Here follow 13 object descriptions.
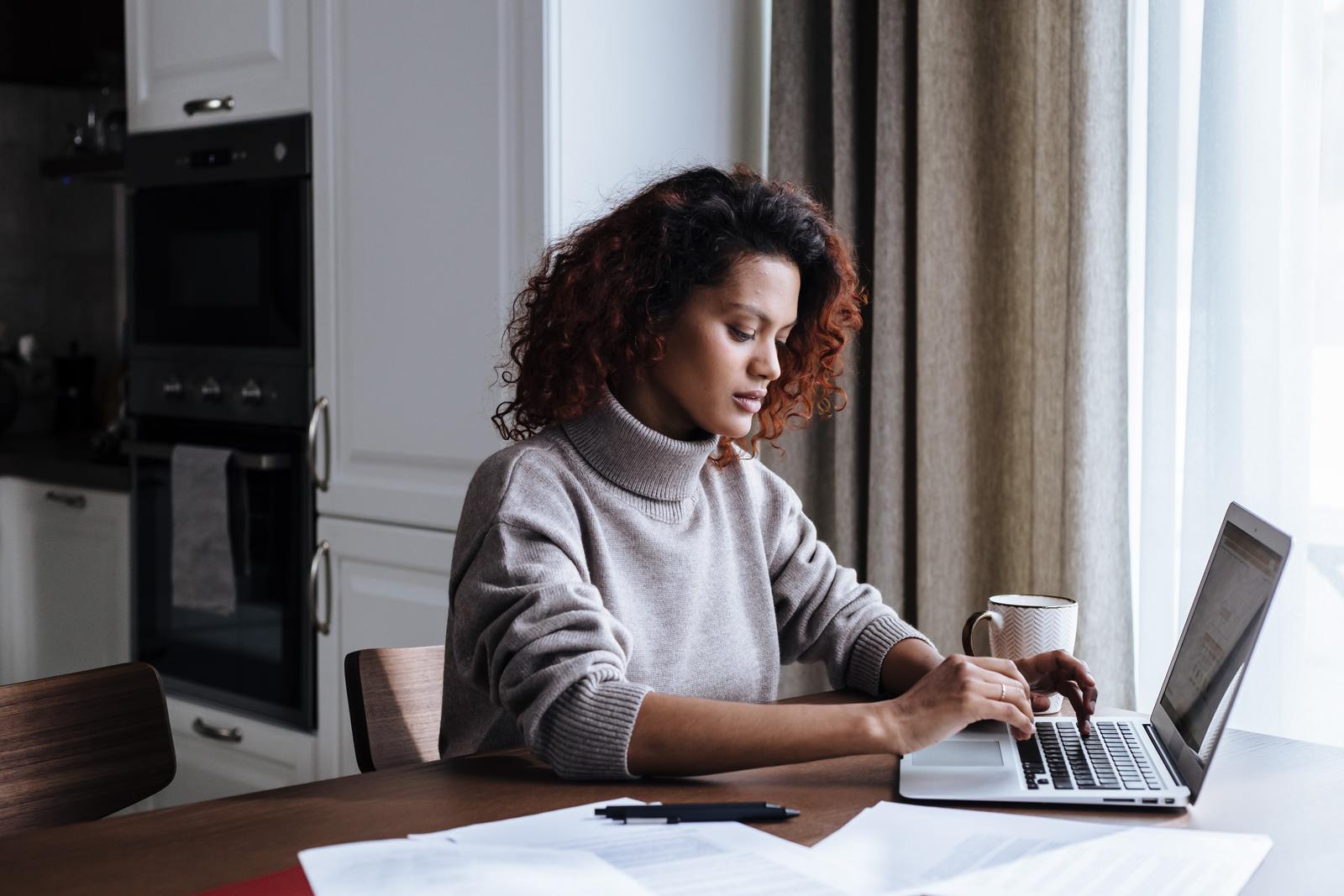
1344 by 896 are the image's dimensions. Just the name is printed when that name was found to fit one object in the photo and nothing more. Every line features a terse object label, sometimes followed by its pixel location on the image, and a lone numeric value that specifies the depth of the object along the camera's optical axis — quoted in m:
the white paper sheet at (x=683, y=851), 0.86
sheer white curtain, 1.83
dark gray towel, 2.58
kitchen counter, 2.89
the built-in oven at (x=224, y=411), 2.48
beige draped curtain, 1.98
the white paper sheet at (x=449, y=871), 0.84
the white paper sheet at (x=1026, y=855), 0.88
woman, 1.11
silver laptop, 1.04
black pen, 0.98
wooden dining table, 0.91
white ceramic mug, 1.31
